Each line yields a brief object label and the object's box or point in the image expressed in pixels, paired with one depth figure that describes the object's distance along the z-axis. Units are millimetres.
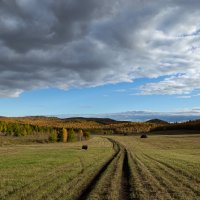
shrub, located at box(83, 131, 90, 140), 114121
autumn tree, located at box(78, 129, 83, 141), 109618
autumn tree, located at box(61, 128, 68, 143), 95368
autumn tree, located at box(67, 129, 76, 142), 96438
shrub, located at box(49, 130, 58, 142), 92211
